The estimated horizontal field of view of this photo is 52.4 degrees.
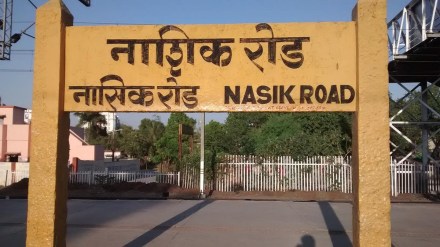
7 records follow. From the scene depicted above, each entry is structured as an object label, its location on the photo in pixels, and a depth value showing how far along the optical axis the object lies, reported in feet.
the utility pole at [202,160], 59.90
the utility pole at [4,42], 55.98
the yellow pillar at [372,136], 15.64
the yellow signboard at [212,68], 16.84
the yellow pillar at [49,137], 16.89
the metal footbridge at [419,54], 49.26
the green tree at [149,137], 189.67
